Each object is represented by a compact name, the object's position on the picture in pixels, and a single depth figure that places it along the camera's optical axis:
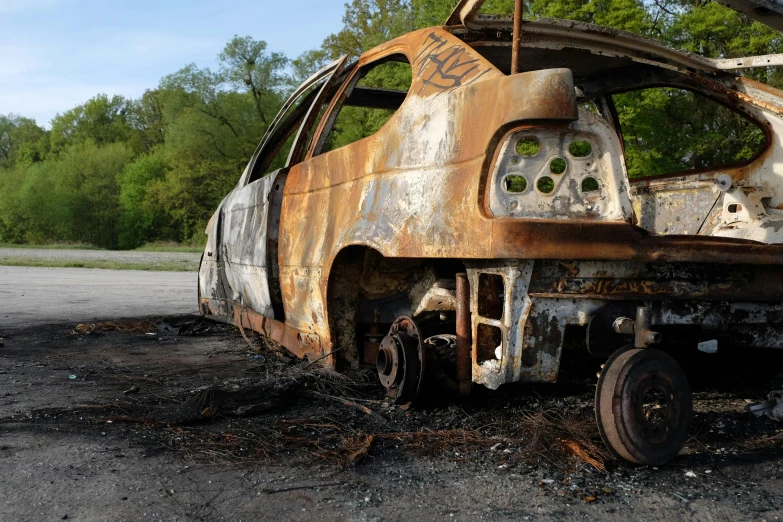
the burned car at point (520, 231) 2.66
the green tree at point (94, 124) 77.69
